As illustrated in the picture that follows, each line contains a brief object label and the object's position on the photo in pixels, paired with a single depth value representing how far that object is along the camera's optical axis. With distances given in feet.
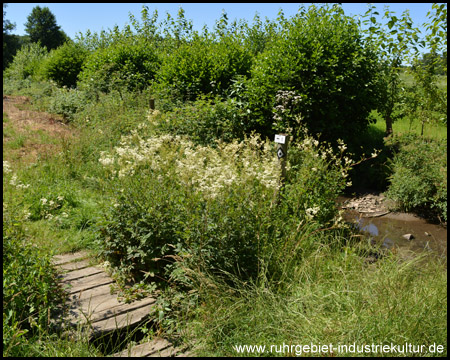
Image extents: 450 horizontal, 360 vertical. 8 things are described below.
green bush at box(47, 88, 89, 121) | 34.99
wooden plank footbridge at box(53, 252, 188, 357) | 9.46
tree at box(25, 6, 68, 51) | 162.40
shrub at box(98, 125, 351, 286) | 10.87
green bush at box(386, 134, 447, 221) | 21.04
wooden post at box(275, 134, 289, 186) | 14.70
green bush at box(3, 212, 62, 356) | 8.38
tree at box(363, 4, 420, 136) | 31.76
